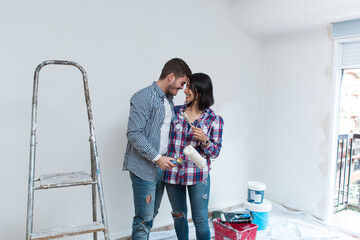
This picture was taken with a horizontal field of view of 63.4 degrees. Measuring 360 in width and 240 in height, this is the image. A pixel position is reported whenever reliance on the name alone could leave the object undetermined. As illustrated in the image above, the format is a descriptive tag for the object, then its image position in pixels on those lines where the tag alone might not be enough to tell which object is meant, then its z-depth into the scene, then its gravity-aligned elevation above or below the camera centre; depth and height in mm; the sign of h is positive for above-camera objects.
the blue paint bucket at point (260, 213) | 2704 -869
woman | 1817 -191
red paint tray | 2248 -885
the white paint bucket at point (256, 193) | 2719 -685
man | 1660 -140
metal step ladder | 1340 -365
